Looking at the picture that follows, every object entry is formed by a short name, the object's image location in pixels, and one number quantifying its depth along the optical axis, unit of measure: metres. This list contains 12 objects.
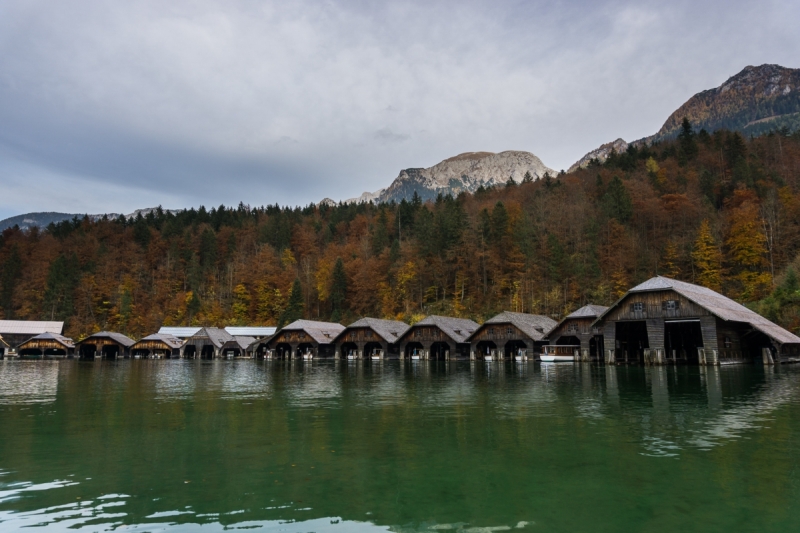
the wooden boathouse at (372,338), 74.56
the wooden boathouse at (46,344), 93.75
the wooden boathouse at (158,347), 92.86
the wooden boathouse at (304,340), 79.94
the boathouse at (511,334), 64.25
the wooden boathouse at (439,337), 69.38
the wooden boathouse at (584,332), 58.78
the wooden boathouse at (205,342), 91.38
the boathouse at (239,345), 91.94
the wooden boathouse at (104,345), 92.56
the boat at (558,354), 58.44
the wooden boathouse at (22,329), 103.31
